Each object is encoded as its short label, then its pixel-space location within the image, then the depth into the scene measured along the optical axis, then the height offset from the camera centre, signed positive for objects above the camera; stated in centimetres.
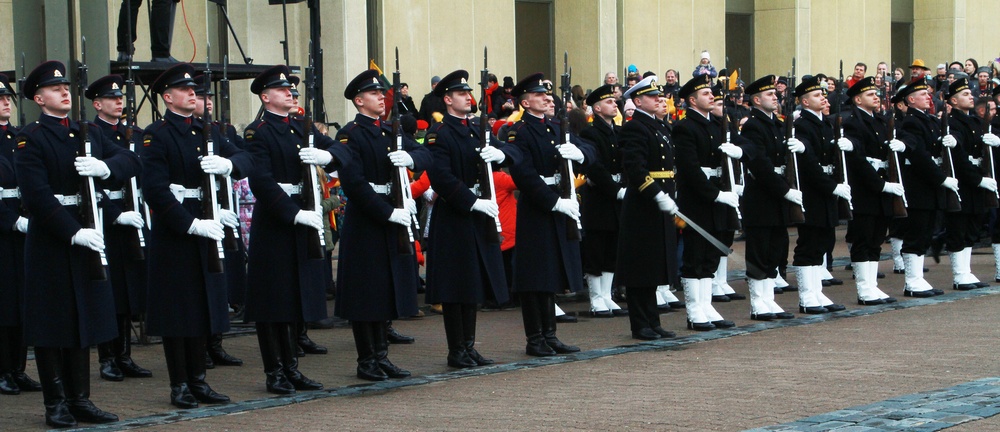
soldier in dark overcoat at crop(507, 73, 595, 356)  2009 -81
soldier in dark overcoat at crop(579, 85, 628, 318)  2445 -91
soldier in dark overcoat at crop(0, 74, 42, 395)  1783 -76
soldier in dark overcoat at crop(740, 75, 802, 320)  2358 -83
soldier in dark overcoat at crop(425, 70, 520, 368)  1917 -82
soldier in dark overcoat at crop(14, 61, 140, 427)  1558 -75
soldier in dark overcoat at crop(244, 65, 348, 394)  1748 -82
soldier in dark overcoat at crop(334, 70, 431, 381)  1819 -84
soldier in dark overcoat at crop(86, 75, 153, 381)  1895 -97
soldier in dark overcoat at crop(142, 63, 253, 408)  1655 -76
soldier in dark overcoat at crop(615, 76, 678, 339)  2147 -83
